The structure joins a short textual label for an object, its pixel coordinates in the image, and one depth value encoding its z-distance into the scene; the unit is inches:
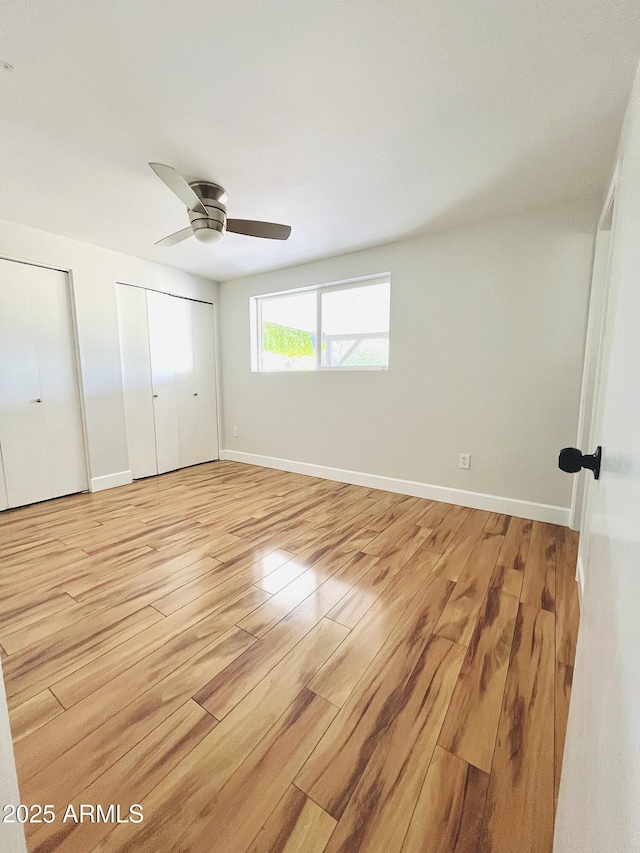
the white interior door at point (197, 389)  157.5
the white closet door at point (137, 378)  134.2
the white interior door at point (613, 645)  11.6
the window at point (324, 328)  125.3
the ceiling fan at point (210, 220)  72.6
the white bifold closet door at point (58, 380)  112.8
